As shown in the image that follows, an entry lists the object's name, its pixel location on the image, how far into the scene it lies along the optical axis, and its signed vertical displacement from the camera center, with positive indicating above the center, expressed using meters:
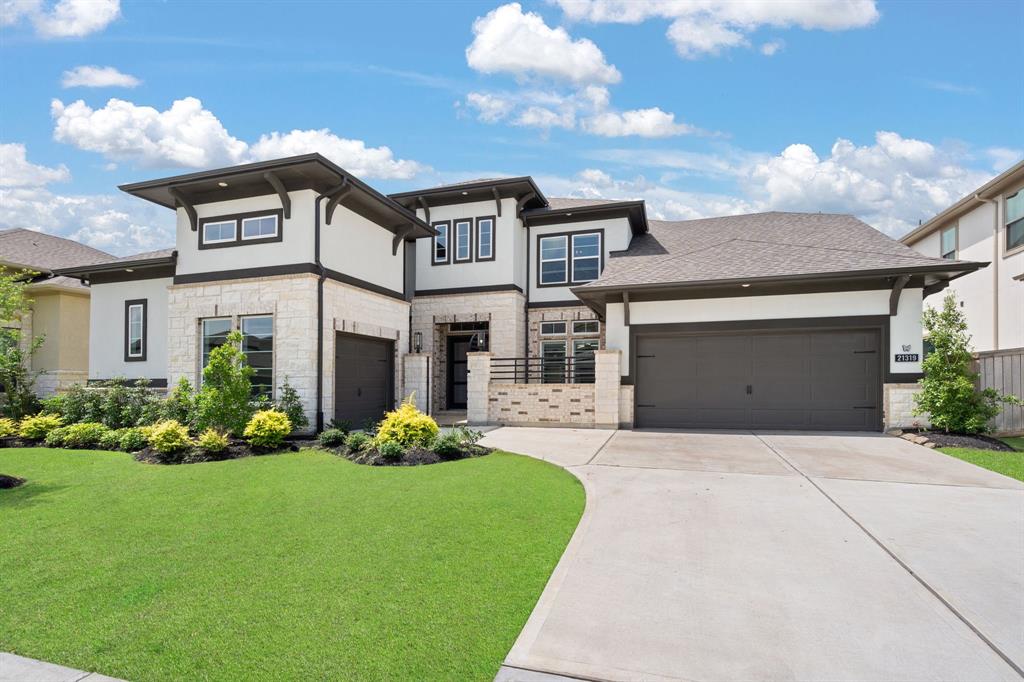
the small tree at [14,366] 12.64 -0.42
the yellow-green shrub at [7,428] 12.07 -1.75
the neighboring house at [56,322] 17.22 +0.89
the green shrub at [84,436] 11.23 -1.76
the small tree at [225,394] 10.48 -0.85
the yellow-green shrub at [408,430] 9.72 -1.41
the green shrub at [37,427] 11.91 -1.68
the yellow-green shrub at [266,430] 10.30 -1.50
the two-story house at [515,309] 12.38 +1.04
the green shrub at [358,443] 9.95 -1.67
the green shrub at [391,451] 9.09 -1.66
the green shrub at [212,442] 9.80 -1.64
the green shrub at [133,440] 10.65 -1.76
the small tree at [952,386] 10.98 -0.66
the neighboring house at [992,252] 15.04 +3.00
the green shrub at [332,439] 10.74 -1.72
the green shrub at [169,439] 9.61 -1.56
